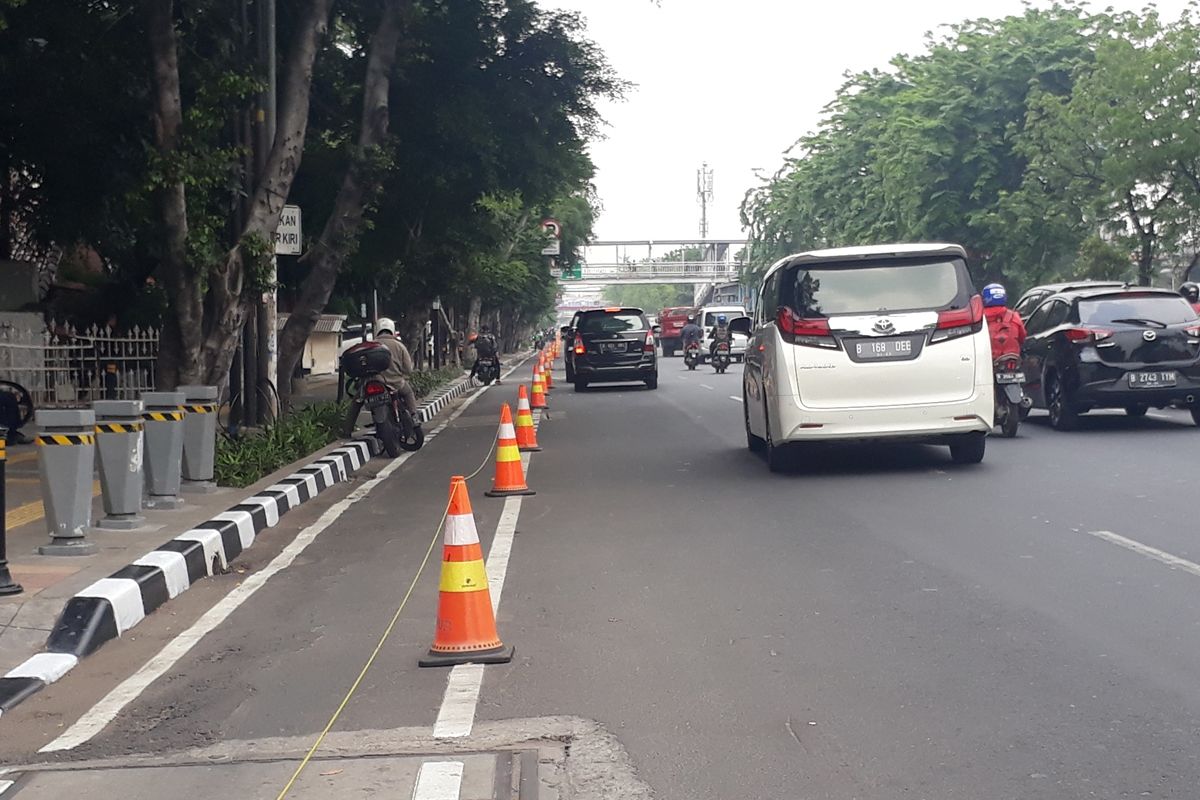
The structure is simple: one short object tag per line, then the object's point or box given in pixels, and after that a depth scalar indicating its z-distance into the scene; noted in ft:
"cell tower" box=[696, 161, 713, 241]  415.03
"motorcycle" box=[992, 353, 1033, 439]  52.42
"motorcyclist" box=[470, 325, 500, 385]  126.72
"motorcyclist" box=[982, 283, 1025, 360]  52.60
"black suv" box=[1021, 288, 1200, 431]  53.47
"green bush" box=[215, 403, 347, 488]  44.91
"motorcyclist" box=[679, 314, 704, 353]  154.51
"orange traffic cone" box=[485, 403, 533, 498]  42.22
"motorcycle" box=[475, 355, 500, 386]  128.77
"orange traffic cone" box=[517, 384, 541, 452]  56.95
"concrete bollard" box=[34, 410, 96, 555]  29.45
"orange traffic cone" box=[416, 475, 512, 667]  21.90
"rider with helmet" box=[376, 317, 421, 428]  55.93
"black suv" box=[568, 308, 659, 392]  106.22
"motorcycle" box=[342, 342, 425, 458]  55.31
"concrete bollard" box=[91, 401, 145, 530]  32.63
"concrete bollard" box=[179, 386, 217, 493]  41.04
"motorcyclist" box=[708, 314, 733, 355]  136.56
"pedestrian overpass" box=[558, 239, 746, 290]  384.80
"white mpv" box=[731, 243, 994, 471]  42.14
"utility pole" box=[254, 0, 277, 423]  57.93
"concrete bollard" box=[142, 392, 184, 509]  36.65
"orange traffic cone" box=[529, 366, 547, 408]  83.44
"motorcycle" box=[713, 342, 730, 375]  136.15
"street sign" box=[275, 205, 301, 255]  60.70
